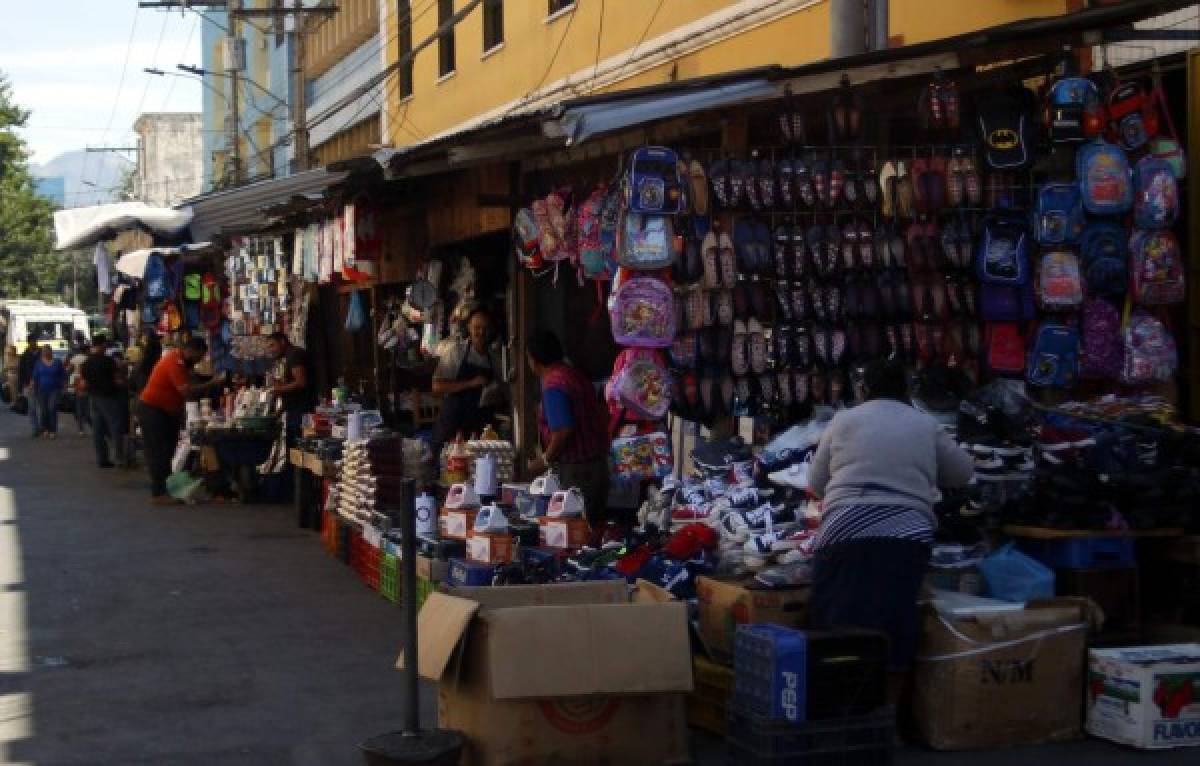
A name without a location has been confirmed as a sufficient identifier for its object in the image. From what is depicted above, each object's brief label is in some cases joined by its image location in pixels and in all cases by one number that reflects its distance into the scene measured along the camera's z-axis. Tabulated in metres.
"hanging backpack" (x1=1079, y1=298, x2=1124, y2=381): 10.12
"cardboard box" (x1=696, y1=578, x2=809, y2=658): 8.00
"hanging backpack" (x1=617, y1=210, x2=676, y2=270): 9.99
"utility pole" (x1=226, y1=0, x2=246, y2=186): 42.15
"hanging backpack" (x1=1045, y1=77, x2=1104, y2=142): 9.85
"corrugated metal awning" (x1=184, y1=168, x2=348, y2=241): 16.31
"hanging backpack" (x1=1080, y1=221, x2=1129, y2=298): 10.05
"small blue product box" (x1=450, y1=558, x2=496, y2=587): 9.87
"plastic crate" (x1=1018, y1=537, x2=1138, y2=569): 8.84
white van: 49.72
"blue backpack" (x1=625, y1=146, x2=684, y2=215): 9.92
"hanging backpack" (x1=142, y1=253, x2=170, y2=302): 22.05
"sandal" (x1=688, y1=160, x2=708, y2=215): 10.05
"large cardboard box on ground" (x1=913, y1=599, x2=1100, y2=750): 7.84
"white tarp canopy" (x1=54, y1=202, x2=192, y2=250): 20.02
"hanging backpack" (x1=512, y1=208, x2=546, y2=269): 12.40
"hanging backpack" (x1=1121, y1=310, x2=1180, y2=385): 9.99
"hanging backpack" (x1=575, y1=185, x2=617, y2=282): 11.23
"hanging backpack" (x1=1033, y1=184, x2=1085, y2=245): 9.98
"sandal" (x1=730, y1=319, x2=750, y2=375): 10.16
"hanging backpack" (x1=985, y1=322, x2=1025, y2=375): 10.18
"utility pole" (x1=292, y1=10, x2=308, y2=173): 32.91
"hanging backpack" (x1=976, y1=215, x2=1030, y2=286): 10.05
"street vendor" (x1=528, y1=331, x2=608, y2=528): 11.11
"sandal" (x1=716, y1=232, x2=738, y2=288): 10.05
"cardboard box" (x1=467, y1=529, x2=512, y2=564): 10.07
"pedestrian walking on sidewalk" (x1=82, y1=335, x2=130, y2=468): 24.30
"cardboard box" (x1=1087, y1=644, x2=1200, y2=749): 7.80
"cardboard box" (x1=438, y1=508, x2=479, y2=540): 10.73
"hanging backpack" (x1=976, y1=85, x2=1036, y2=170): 10.12
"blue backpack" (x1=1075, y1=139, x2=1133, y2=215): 9.92
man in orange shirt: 19.08
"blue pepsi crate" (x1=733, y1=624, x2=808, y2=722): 6.87
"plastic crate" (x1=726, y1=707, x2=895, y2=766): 6.84
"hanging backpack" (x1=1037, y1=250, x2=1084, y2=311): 10.00
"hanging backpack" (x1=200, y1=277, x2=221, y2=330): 23.55
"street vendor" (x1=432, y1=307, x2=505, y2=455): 15.01
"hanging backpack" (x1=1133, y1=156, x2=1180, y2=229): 9.94
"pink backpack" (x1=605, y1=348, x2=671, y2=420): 10.16
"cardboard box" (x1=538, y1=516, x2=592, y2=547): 10.15
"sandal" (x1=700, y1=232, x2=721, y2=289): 10.06
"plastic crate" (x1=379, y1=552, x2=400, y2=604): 12.05
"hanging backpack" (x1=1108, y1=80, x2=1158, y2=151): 10.03
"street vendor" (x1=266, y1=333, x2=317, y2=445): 18.66
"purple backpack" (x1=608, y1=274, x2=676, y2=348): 10.04
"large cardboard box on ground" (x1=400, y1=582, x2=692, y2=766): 7.23
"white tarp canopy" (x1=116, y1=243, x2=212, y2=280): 21.91
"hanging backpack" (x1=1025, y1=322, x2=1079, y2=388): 10.05
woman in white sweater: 7.66
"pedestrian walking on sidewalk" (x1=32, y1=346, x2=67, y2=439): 31.17
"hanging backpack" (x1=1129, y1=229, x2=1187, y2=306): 10.01
